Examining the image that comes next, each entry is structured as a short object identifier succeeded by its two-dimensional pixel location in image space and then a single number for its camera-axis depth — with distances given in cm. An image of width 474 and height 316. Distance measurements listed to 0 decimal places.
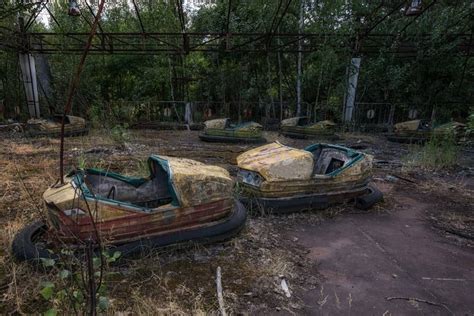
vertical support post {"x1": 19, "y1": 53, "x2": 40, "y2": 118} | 969
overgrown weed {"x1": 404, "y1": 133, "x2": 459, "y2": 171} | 550
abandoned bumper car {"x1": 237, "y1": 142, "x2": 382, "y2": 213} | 326
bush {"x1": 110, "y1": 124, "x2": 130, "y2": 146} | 691
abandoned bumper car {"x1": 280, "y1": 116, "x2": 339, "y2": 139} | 861
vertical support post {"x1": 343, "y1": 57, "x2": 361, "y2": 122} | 972
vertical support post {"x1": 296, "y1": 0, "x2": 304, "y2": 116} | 1005
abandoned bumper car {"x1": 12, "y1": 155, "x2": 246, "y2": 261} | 222
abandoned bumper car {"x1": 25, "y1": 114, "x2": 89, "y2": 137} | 766
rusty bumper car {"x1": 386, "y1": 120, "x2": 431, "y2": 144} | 834
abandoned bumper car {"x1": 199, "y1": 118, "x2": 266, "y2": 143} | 798
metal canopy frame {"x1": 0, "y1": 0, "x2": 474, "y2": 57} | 888
